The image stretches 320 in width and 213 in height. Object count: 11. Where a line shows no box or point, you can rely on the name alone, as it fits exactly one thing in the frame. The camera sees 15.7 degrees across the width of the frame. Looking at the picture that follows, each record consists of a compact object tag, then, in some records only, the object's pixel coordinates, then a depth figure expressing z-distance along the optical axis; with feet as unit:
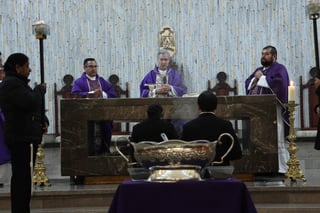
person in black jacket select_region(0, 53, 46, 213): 31.90
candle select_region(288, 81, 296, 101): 38.55
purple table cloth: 20.65
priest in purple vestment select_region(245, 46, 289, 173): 46.85
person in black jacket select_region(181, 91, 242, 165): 26.47
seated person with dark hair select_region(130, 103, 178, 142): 36.17
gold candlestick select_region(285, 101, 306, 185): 40.18
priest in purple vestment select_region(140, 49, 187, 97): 48.48
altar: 42.24
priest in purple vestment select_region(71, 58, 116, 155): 46.98
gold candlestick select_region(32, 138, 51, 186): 42.72
